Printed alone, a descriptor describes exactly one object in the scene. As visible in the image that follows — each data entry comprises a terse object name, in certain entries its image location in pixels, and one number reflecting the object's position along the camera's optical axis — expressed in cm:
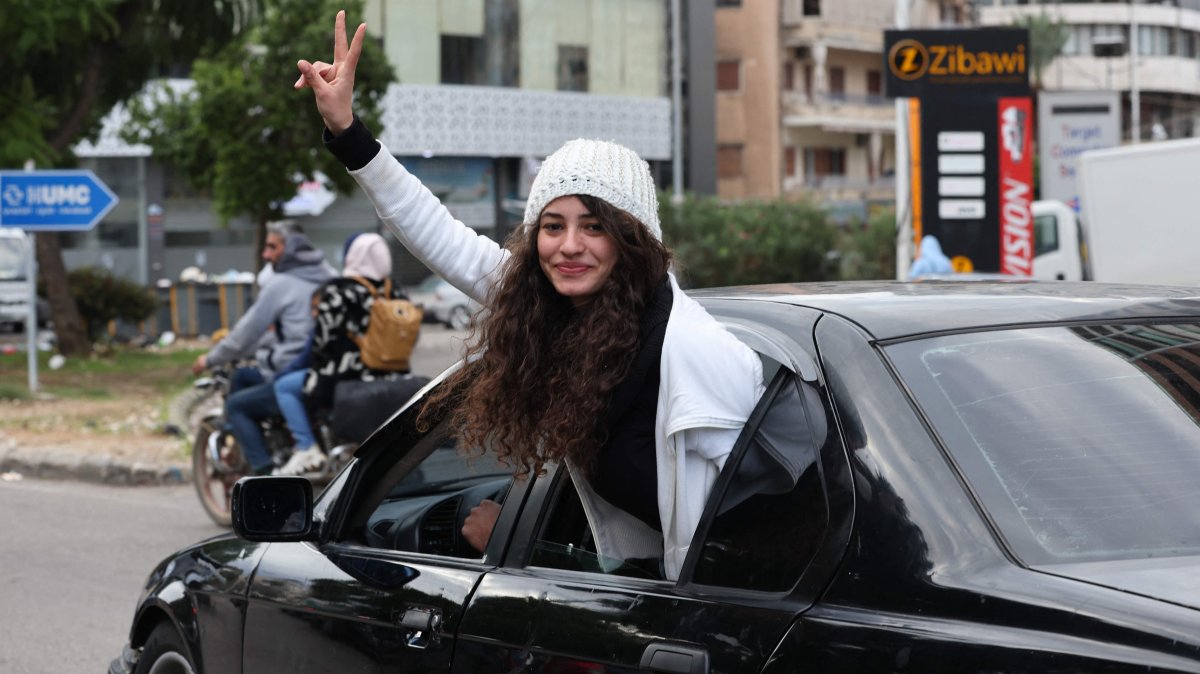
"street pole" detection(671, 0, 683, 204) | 4888
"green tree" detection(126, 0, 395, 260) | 2552
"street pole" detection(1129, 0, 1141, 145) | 6843
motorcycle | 1000
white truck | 1986
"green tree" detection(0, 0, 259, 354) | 1877
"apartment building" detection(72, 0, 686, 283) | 4303
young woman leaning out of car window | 281
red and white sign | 1700
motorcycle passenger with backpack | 909
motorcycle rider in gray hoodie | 992
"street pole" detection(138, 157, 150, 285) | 4300
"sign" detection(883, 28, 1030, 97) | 1673
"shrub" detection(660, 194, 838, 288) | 2809
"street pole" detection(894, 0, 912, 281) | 1880
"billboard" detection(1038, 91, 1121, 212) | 3481
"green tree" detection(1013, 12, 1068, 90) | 7881
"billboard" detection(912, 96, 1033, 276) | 1703
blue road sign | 1808
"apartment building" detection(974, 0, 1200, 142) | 8562
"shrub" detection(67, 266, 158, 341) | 2720
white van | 3008
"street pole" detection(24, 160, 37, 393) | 1791
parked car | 4025
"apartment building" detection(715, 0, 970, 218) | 6106
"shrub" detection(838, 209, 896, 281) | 2741
